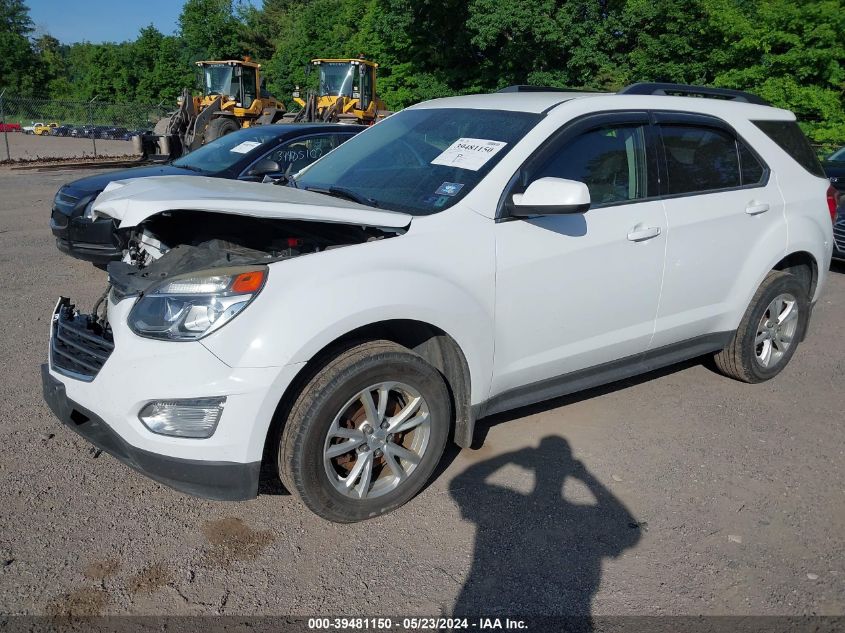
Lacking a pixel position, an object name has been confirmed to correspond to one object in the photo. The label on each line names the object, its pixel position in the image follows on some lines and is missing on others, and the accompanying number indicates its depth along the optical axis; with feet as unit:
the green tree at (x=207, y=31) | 213.25
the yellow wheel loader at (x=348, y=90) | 80.79
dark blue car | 22.17
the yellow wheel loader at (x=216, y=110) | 60.16
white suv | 9.32
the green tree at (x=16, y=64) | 221.66
